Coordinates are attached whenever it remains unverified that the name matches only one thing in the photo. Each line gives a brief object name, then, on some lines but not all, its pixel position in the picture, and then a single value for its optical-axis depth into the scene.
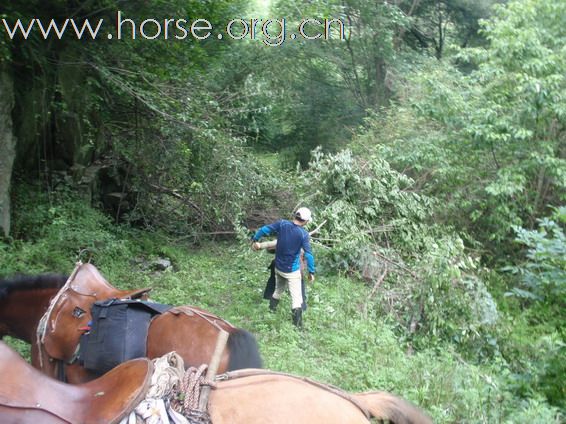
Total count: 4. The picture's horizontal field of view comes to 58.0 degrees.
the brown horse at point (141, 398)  2.23
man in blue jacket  6.12
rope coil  2.26
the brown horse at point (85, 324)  2.88
